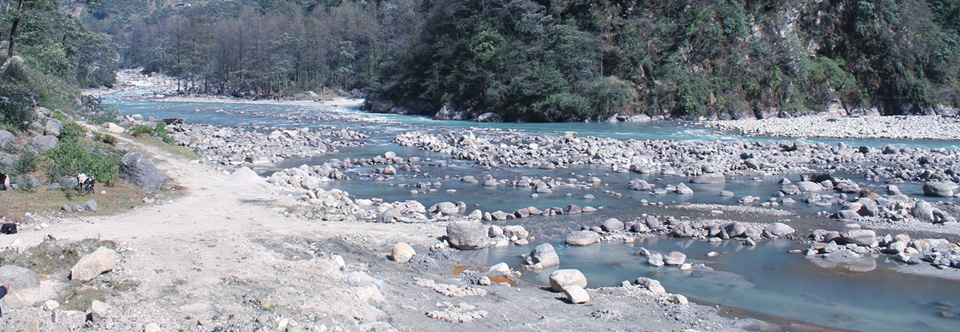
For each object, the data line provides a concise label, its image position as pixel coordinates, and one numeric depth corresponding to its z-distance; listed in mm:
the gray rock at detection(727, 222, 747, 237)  10234
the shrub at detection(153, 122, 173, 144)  20012
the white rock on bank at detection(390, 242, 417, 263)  8484
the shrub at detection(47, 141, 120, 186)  11047
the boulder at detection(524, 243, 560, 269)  8492
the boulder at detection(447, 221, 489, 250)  9312
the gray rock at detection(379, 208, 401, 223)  11251
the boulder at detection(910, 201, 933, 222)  11211
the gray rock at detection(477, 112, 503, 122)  40594
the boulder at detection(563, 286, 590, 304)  6801
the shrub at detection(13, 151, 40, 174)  10836
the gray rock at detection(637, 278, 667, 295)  7245
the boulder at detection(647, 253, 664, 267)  8614
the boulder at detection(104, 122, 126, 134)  19995
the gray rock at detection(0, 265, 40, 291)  5473
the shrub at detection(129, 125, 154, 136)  19850
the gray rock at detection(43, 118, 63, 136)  13938
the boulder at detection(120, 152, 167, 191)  11555
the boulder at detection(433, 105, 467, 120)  42594
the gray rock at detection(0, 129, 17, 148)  11695
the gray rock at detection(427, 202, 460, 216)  12091
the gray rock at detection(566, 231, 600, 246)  9806
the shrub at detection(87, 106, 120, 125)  21450
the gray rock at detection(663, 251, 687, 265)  8625
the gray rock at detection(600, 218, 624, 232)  10578
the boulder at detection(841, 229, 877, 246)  9461
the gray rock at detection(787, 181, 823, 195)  14607
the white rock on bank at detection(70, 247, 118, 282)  6168
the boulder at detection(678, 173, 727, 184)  16266
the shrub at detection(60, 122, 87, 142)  13900
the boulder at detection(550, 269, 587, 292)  7148
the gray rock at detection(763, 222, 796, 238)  10320
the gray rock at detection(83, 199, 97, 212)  9523
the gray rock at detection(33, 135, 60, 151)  12433
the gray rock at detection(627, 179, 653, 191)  14992
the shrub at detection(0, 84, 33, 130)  13000
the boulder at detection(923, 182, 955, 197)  13773
